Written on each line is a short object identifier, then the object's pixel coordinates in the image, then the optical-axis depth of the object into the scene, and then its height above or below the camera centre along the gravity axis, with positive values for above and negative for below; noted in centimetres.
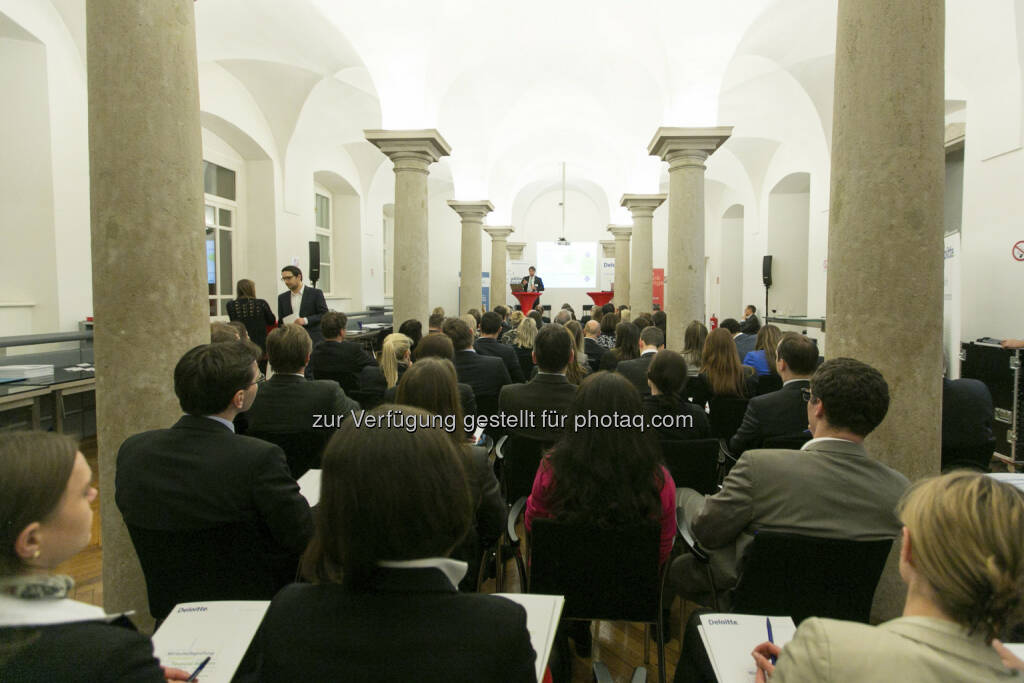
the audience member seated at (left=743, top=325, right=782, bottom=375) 475 -41
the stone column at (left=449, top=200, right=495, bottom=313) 1210 +101
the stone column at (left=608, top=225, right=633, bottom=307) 1482 +92
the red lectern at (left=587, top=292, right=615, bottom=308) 1338 +7
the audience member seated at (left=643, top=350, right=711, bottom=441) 304 -52
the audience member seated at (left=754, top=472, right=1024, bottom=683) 90 -44
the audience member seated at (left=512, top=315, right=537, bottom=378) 612 -44
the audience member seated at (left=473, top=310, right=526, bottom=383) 513 -40
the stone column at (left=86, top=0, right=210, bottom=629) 243 +26
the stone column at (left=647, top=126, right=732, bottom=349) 752 +93
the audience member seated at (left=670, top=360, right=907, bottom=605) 182 -55
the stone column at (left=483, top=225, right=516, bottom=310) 1488 +92
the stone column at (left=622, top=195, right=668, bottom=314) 1162 +94
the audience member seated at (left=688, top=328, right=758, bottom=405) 406 -44
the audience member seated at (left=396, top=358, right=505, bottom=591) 211 -53
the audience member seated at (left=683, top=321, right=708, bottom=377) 496 -36
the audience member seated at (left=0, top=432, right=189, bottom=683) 87 -42
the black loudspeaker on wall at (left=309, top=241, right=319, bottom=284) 1129 +77
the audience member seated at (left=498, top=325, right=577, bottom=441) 327 -47
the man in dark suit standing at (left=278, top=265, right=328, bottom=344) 662 -3
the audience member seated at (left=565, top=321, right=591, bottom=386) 444 -47
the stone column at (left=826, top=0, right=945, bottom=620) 243 +30
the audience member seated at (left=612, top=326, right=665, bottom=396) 427 -44
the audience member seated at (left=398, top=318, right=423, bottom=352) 551 -26
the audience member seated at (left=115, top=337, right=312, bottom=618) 175 -54
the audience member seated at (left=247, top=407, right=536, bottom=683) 95 -47
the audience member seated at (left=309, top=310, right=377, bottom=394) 479 -44
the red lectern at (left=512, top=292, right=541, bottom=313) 1279 +3
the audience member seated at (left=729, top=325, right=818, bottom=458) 314 -53
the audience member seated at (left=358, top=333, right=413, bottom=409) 425 -49
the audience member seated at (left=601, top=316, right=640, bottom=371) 529 -37
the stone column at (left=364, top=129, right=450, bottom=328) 734 +102
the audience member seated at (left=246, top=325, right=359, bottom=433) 308 -47
